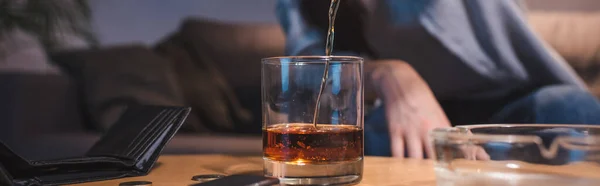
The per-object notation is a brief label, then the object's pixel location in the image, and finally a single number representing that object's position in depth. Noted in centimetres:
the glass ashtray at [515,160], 56
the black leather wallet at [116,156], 72
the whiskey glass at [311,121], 68
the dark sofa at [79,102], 188
